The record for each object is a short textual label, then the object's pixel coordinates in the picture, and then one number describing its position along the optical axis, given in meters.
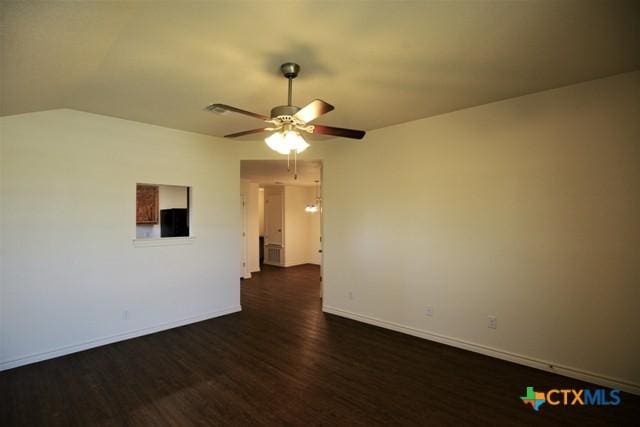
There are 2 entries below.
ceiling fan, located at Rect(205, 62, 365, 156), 2.34
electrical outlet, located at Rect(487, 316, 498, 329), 3.34
